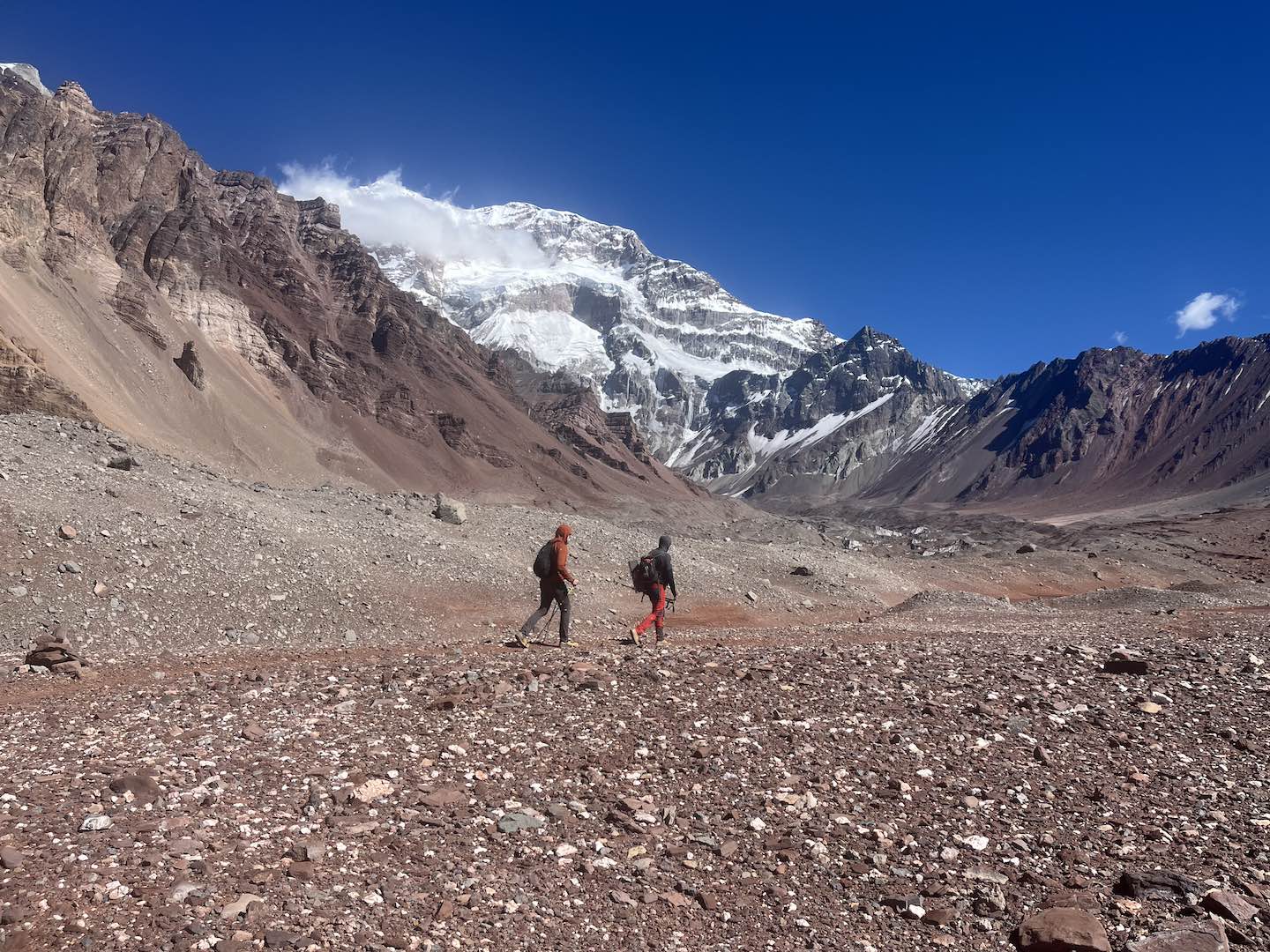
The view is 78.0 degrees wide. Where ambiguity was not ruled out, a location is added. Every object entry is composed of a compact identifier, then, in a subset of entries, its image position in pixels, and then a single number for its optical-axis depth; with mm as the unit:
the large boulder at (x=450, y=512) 29359
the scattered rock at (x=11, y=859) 4824
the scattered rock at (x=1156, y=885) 5121
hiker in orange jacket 13430
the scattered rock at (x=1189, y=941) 4574
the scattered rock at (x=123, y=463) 22062
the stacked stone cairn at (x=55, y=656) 11031
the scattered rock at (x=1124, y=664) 9906
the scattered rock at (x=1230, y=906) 4836
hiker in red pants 14414
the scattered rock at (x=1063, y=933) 4586
